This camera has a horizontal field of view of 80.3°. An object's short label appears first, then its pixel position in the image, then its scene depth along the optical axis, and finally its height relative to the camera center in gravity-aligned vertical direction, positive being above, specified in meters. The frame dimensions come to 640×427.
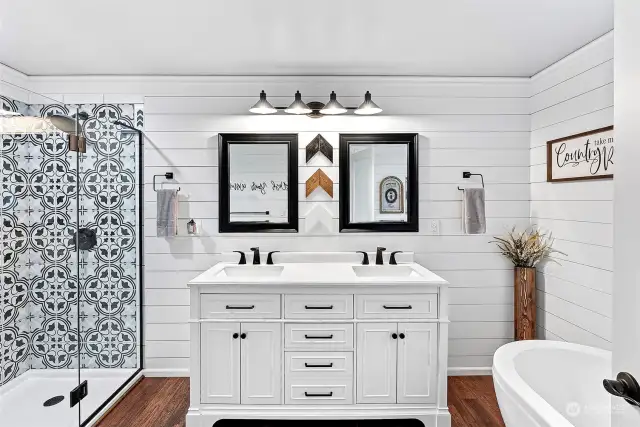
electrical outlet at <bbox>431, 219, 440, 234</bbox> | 3.13 -0.13
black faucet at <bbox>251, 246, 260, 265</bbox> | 3.00 -0.37
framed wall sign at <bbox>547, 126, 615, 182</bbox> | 2.33 +0.37
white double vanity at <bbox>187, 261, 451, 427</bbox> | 2.40 -0.88
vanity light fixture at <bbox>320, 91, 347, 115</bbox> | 2.89 +0.79
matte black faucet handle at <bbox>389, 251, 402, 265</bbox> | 3.01 -0.39
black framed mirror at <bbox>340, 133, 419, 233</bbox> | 3.11 +0.19
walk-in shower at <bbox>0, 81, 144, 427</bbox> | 2.10 -0.33
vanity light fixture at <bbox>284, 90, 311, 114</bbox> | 2.89 +0.79
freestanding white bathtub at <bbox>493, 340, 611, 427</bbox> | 1.87 -0.85
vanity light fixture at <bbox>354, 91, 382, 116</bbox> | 2.88 +0.79
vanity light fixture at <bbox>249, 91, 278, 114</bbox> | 2.88 +0.79
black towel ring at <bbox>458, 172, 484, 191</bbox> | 3.10 +0.29
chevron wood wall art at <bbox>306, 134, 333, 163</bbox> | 3.09 +0.51
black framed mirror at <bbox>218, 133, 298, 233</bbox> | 3.09 +0.21
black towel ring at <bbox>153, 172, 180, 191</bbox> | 3.06 +0.28
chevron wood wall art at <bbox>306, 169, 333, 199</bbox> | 3.09 +0.23
